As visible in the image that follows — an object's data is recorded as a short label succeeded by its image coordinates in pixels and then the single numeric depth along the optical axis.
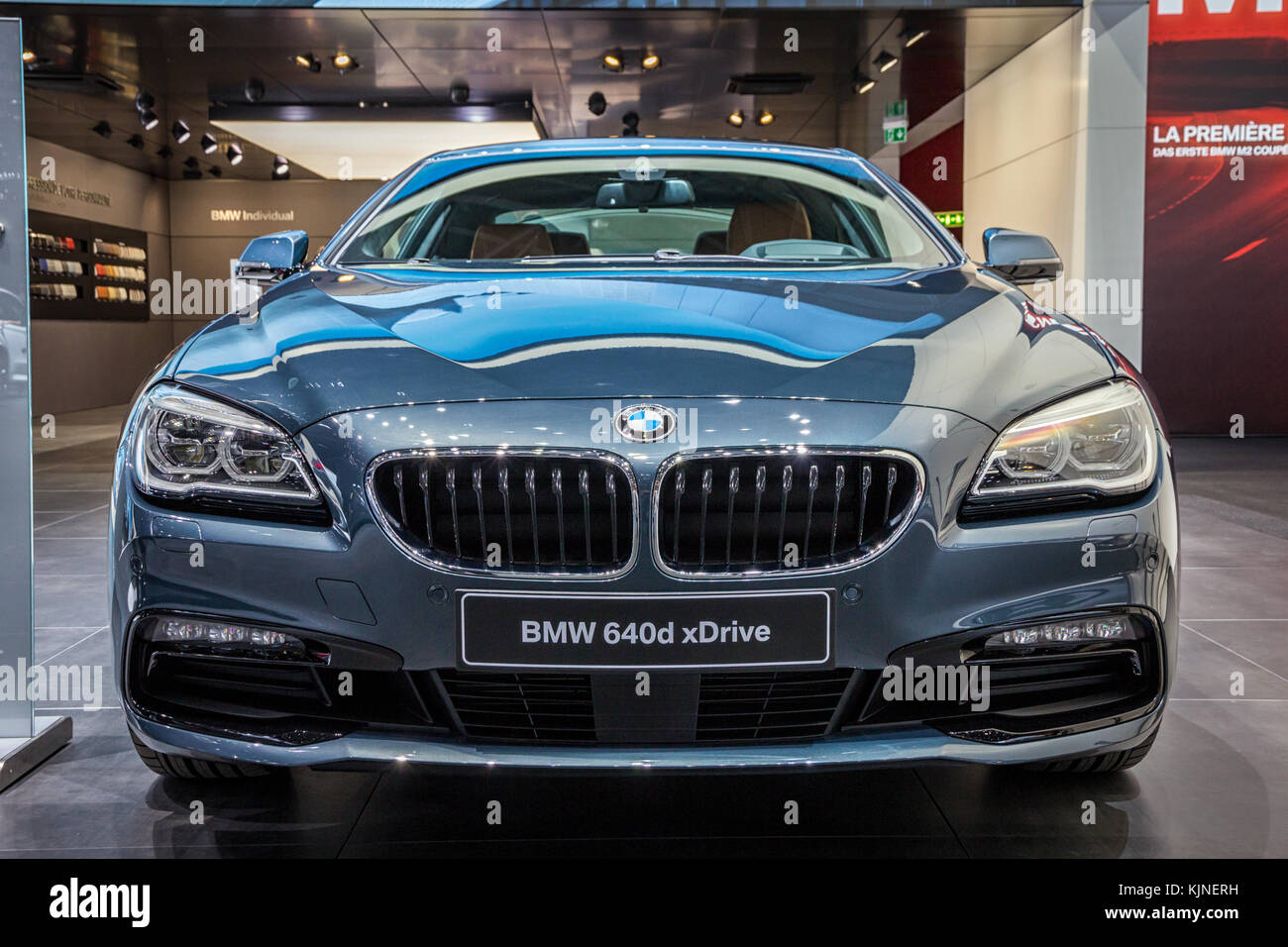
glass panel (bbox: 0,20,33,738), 2.26
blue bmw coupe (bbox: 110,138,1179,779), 1.56
